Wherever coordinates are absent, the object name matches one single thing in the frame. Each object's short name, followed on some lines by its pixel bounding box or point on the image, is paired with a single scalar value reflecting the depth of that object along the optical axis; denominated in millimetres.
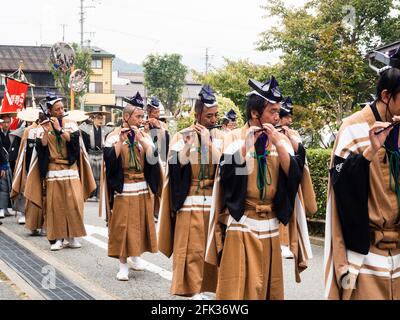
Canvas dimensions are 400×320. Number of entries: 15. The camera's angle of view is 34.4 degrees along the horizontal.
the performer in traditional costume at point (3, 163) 13839
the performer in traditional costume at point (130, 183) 8500
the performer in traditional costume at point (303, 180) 7884
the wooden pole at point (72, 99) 17175
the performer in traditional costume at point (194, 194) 6832
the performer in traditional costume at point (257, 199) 5293
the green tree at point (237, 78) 23542
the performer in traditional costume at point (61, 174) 10430
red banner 16453
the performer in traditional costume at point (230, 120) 12827
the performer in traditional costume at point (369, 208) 4098
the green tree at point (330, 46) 15922
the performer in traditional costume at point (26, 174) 11883
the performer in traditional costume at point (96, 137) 18141
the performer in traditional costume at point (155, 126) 11555
